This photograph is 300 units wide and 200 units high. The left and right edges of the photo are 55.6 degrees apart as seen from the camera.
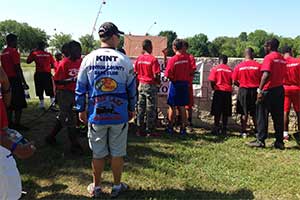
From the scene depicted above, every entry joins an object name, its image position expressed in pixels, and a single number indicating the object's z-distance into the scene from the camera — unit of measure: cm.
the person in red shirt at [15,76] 585
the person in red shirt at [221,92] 617
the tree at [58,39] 6042
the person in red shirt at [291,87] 583
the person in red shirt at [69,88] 450
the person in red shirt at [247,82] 582
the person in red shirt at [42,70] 775
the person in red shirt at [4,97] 246
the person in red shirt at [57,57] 836
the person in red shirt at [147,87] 572
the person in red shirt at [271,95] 506
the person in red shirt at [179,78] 585
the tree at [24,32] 7442
